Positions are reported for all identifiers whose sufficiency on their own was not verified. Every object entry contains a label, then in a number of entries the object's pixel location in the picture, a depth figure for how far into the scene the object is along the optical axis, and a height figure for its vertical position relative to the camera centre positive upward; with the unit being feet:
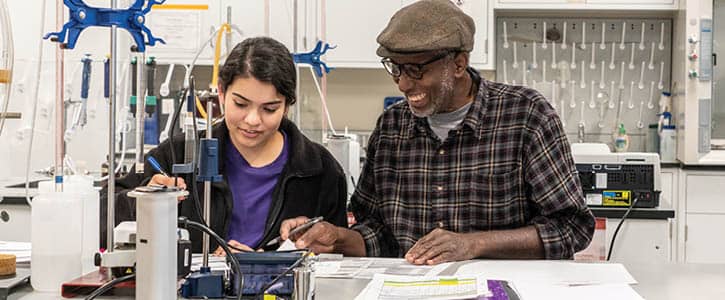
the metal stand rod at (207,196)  4.34 -0.28
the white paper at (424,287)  4.37 -0.79
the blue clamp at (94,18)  4.27 +0.66
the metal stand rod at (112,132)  4.27 +0.06
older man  6.05 -0.16
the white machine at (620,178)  10.43 -0.40
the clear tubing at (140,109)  6.82 +0.31
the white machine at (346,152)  8.84 -0.08
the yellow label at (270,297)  4.09 -0.76
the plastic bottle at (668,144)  13.62 +0.05
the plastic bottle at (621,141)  13.92 +0.10
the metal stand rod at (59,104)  4.93 +0.25
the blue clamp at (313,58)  9.21 +0.98
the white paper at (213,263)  4.70 -0.74
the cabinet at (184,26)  13.55 +1.95
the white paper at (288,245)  5.50 -0.68
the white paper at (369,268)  5.08 -0.79
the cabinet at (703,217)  13.07 -1.11
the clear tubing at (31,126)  9.36 +0.20
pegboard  14.37 +1.38
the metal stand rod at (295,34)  9.58 +1.32
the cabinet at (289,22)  10.14 +1.64
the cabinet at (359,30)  13.65 +1.92
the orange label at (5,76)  5.71 +0.47
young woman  6.61 -0.15
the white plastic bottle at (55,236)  4.51 -0.51
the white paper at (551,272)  4.93 -0.79
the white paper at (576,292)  4.51 -0.82
